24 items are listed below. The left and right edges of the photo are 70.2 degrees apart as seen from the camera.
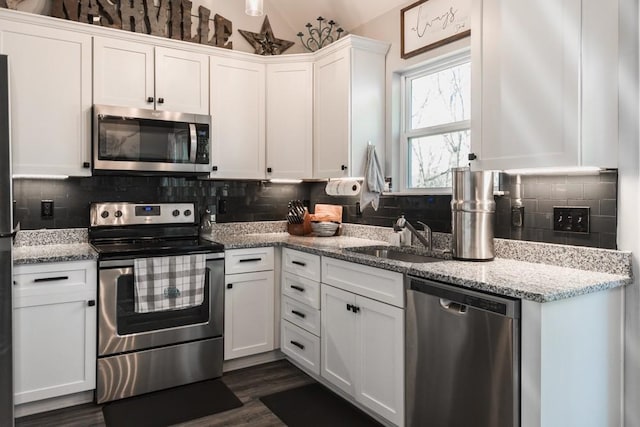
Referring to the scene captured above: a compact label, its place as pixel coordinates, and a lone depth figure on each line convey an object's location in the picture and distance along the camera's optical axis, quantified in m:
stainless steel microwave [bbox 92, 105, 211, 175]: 2.90
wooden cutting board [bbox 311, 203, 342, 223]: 3.63
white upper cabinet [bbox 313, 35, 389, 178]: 3.19
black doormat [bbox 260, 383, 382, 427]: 2.47
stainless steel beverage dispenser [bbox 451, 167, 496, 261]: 2.28
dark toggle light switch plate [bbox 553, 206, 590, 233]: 2.06
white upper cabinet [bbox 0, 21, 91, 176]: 2.71
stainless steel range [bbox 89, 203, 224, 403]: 2.68
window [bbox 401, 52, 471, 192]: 2.84
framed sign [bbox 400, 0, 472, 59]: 2.68
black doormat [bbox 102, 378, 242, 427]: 2.48
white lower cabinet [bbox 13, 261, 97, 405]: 2.45
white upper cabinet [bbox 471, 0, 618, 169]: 1.81
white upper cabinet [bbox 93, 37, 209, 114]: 2.98
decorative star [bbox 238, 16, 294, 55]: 3.77
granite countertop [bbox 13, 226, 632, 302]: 1.72
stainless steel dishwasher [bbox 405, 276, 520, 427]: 1.67
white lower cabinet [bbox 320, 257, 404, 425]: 2.22
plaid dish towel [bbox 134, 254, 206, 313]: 2.72
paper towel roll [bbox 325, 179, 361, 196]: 3.38
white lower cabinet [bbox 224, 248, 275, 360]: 3.10
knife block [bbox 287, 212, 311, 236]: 3.66
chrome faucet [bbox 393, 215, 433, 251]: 2.75
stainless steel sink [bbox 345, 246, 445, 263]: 2.75
